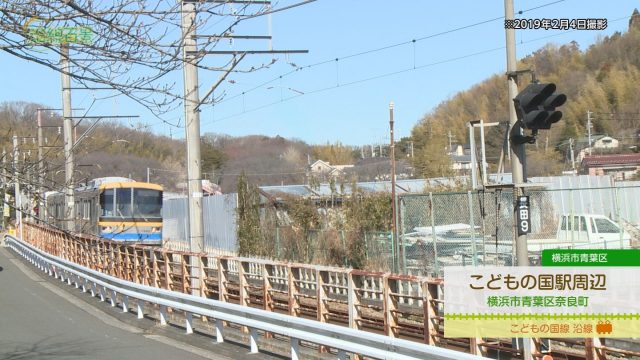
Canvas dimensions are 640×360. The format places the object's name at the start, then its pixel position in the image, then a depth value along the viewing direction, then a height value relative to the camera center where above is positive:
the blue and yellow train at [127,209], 33.66 -0.58
